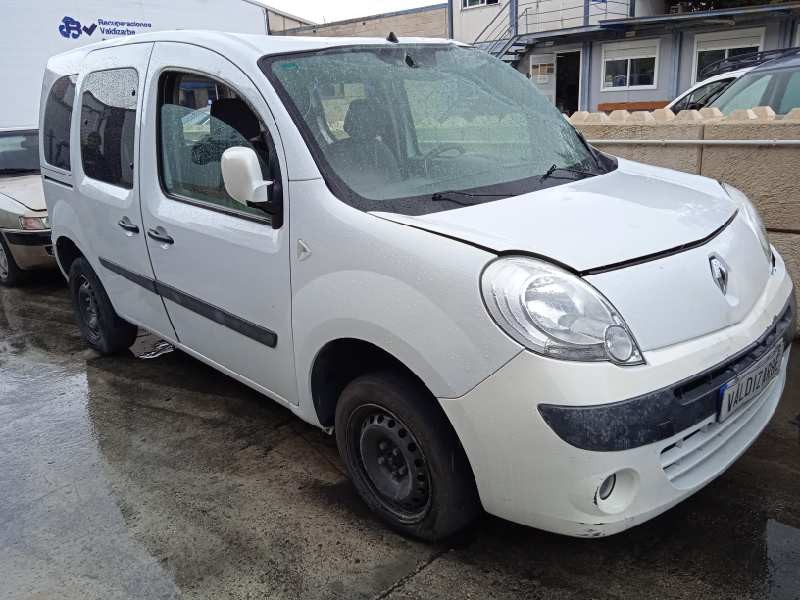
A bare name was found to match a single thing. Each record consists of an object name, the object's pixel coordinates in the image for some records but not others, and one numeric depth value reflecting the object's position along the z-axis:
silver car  6.49
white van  2.03
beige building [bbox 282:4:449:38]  27.77
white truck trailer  6.58
